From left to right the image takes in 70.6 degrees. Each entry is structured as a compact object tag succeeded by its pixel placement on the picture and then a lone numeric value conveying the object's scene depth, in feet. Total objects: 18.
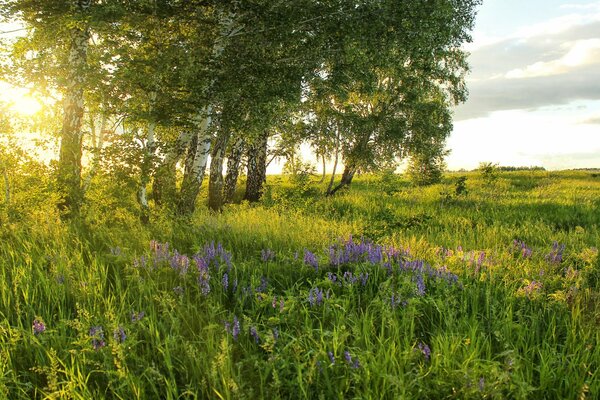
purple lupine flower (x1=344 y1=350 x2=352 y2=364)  8.37
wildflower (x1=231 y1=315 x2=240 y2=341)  9.70
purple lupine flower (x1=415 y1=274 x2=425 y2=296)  12.10
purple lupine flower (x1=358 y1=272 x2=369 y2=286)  13.32
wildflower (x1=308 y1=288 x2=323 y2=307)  11.54
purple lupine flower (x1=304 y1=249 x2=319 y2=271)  15.10
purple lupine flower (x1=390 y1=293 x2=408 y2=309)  11.16
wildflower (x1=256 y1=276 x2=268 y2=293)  12.87
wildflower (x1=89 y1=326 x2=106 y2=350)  9.38
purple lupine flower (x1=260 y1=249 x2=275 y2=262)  16.55
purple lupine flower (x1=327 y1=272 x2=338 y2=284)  13.19
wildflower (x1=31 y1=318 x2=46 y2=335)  10.30
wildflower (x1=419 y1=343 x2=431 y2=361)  8.76
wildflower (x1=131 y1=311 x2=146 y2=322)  10.40
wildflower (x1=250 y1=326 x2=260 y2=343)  9.76
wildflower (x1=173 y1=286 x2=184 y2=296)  12.39
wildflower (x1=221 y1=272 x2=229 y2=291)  12.86
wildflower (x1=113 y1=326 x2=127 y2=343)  9.40
